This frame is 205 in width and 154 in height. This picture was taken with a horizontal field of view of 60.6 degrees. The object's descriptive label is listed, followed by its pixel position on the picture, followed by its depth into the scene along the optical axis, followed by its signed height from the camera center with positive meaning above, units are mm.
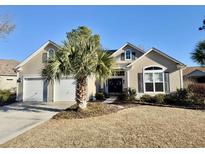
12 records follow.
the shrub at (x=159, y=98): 15641 -1057
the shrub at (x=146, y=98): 16217 -1090
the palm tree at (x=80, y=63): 10836 +1511
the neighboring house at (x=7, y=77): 29953 +1753
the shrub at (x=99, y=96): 18359 -990
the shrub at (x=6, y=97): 18044 -1038
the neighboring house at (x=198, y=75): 26497 +1665
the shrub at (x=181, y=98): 14784 -1002
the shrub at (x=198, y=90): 14970 -331
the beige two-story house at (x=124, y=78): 17047 +836
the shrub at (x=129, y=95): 16959 -833
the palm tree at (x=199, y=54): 14232 +2677
